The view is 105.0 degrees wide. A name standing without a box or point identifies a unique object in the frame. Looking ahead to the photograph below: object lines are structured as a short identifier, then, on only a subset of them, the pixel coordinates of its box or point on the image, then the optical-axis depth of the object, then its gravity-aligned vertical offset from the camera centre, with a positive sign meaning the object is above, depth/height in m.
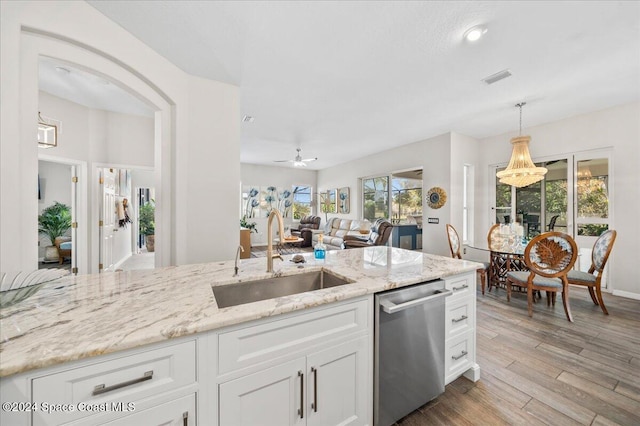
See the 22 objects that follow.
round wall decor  4.89 +0.31
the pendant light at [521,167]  3.47 +0.66
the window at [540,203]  4.26 +0.19
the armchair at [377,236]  5.47 -0.53
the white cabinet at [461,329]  1.72 -0.85
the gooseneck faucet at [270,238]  1.54 -0.17
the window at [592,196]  3.81 +0.27
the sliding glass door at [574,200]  3.84 +0.21
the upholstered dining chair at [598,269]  2.93 -0.70
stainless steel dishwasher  1.37 -0.82
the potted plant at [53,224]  5.57 -0.29
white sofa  6.58 -0.53
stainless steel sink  1.49 -0.49
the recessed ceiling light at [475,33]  2.04 +1.53
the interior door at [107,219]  4.01 -0.12
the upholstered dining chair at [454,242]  3.96 -0.49
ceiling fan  5.94 +1.26
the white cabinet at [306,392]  1.01 -0.83
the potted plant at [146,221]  7.98 -0.30
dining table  3.53 -0.73
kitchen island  0.74 -0.48
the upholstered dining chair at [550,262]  2.80 -0.58
